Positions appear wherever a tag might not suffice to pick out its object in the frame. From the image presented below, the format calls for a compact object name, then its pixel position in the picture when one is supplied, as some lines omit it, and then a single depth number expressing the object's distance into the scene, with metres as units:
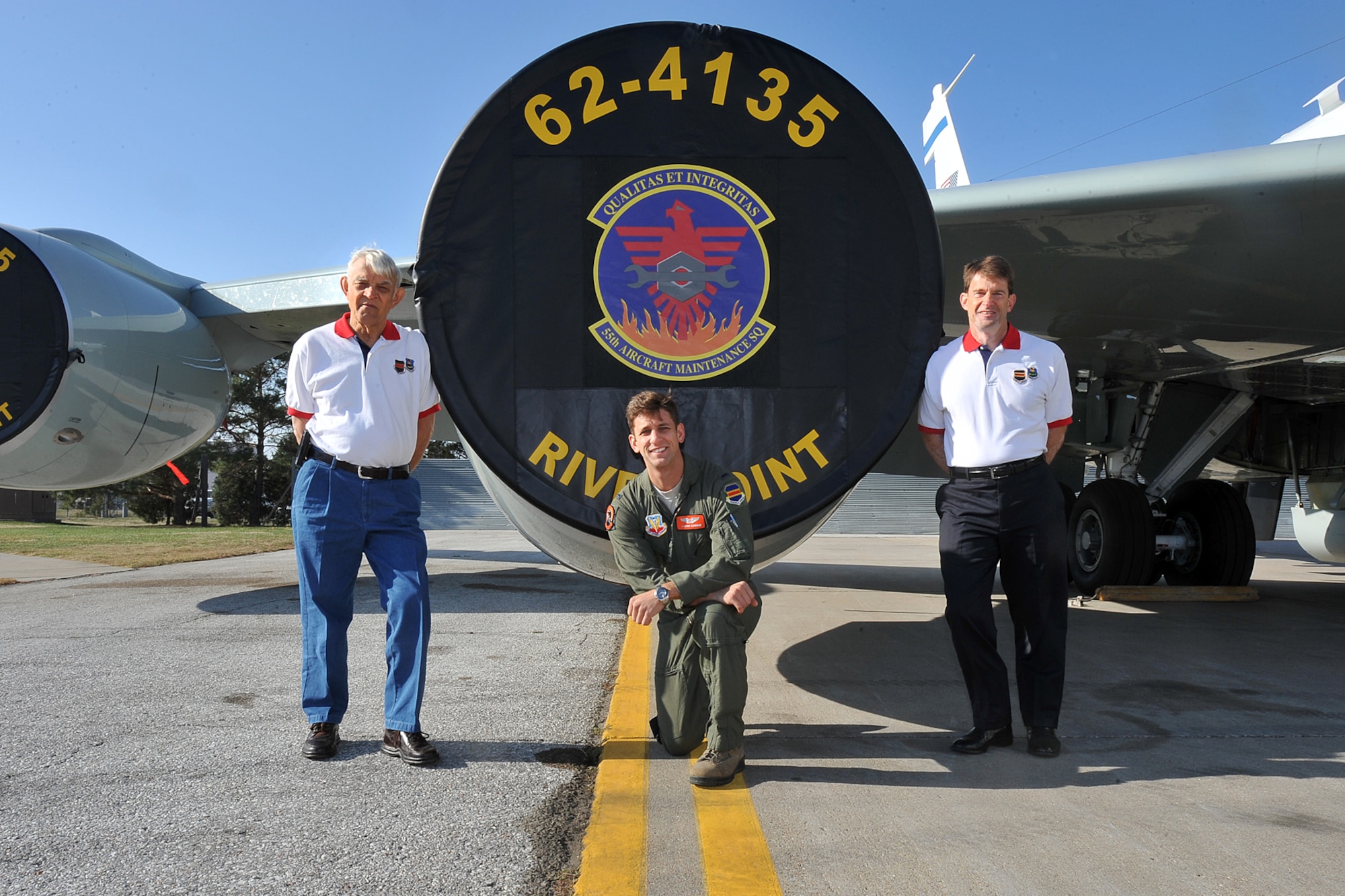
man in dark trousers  2.98
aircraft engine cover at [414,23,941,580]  2.79
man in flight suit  2.61
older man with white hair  2.85
